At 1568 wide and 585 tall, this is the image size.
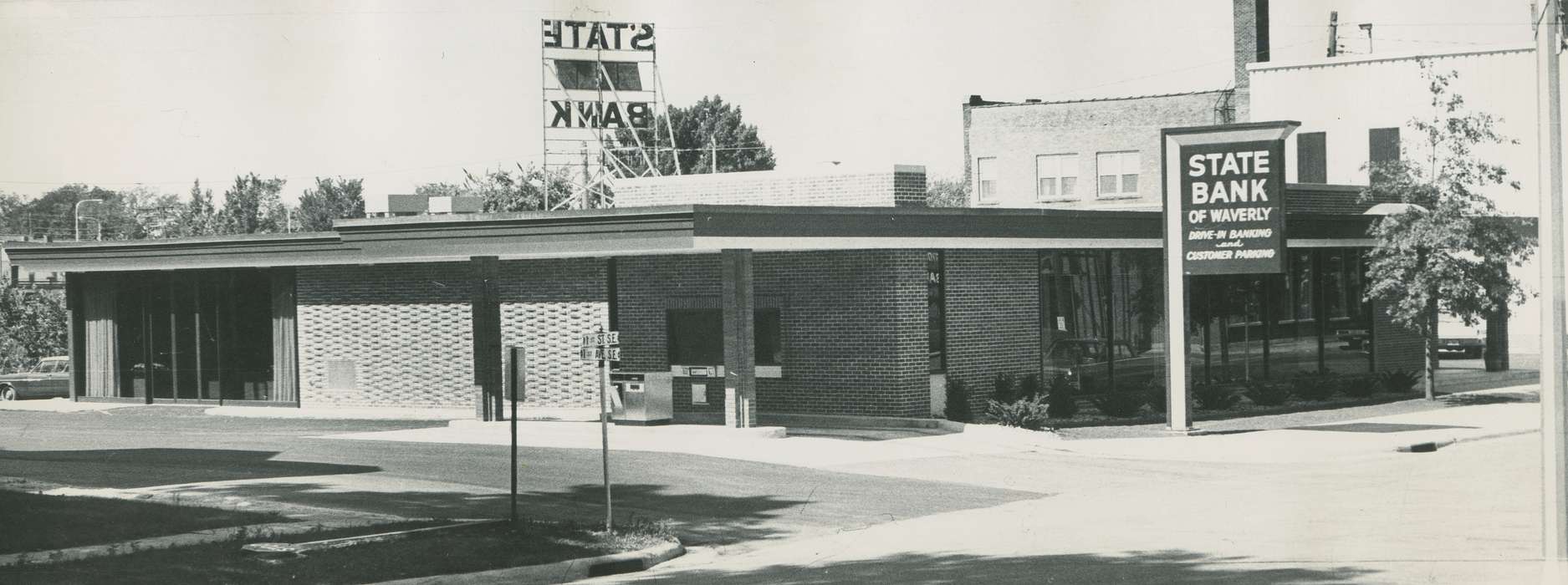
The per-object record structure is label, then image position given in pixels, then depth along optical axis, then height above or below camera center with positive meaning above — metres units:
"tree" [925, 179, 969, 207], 120.50 +7.51
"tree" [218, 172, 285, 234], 86.75 +5.51
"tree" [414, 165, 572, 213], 88.00 +6.11
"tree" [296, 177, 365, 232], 96.00 +5.87
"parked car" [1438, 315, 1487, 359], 51.59 -2.19
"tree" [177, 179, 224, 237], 85.75 +4.58
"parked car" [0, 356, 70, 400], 44.62 -2.36
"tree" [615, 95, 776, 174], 89.12 +8.82
